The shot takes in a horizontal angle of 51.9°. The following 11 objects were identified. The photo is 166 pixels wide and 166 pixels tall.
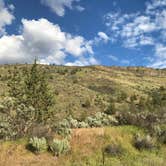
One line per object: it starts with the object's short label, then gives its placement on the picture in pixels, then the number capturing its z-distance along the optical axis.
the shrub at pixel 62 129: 7.51
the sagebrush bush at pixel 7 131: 7.61
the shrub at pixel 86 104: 26.95
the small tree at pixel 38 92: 18.21
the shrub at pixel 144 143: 7.54
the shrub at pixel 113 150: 7.04
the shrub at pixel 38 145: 6.85
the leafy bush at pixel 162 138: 7.99
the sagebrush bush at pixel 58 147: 6.83
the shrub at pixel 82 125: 8.75
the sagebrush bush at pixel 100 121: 9.13
